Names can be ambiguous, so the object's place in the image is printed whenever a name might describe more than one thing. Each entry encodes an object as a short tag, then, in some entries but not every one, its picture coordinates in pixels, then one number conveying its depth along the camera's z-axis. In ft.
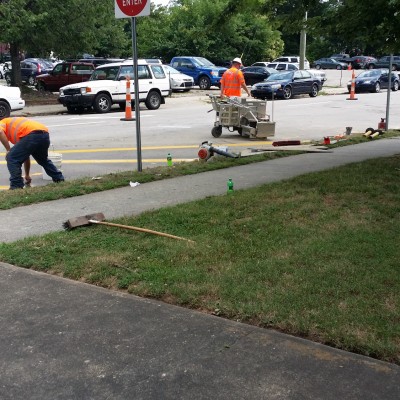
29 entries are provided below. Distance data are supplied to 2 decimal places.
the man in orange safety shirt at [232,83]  46.83
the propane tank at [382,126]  52.03
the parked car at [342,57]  222.85
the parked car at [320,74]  115.18
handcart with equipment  45.10
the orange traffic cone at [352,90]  93.84
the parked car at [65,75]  91.76
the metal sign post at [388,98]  48.42
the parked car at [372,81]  109.70
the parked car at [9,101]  63.62
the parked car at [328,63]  213.46
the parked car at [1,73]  147.43
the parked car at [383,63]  196.34
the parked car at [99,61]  119.03
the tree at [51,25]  77.92
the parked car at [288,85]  95.61
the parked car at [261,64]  146.60
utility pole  109.95
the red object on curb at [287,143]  41.33
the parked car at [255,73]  120.06
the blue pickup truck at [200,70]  115.59
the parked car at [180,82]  102.47
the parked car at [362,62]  213.46
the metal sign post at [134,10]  27.17
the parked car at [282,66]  142.61
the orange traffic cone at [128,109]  61.46
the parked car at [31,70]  124.26
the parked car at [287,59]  175.67
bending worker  27.55
